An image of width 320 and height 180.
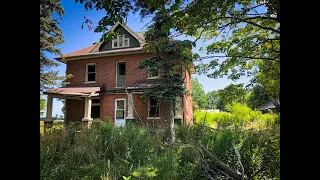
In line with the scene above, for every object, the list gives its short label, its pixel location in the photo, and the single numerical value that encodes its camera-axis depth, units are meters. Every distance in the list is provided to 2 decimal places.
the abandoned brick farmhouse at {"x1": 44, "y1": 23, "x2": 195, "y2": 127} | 15.28
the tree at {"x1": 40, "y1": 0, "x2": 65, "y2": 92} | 13.69
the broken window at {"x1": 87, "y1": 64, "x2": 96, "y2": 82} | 17.88
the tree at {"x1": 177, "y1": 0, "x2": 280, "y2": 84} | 3.14
